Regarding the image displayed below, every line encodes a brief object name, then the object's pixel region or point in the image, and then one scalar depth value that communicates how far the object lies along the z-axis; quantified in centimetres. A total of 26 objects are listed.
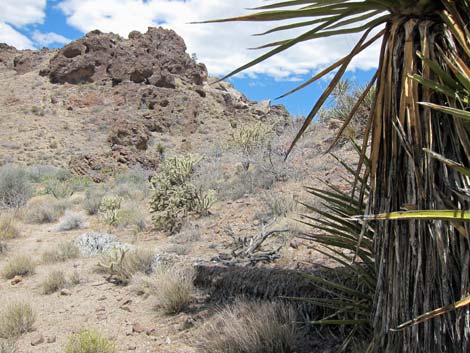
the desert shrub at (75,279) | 650
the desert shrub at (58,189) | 1480
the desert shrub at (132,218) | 967
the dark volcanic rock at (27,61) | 4001
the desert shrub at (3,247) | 828
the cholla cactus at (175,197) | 909
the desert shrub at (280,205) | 740
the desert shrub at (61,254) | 772
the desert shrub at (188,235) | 749
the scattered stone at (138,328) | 468
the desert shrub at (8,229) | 935
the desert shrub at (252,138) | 1394
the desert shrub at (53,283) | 631
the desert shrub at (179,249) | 679
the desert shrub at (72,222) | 1027
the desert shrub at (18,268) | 706
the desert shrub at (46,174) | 1870
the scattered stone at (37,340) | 456
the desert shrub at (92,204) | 1215
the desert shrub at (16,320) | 475
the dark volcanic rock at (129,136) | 2439
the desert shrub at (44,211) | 1141
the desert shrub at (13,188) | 1289
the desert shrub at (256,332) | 350
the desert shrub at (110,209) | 1020
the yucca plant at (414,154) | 198
